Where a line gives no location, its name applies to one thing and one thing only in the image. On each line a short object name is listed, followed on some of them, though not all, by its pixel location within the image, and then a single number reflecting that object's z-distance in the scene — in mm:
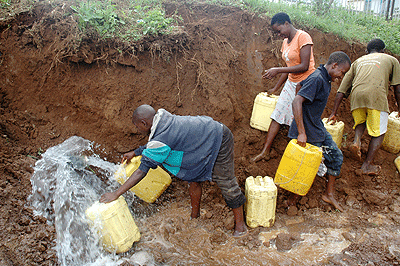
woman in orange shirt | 3436
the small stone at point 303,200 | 3667
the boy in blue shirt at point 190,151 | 2625
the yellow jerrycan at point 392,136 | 4359
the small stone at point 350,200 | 3723
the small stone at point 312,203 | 3657
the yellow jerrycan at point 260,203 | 3143
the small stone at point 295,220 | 3451
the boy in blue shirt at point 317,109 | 3053
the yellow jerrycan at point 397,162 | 4219
